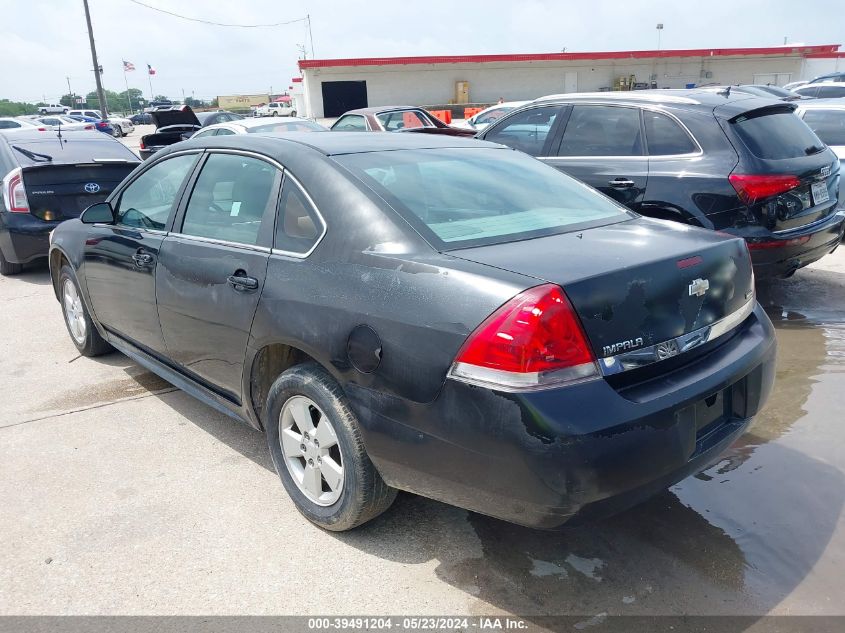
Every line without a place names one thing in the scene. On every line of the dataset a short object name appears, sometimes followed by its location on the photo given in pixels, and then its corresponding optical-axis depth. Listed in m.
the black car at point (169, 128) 14.84
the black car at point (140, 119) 65.00
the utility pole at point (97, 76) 34.46
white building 42.00
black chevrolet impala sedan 2.28
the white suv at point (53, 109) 55.97
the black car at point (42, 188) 7.73
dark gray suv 5.21
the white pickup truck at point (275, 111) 52.03
